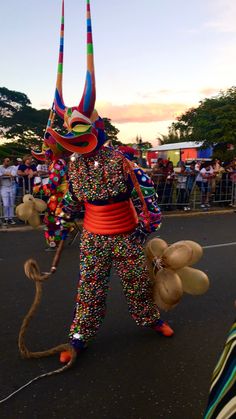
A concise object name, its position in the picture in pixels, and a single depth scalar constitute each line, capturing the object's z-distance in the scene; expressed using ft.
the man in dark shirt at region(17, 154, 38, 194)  31.91
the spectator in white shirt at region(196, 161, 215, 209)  40.37
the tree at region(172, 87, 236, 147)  49.65
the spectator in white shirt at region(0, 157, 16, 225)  30.68
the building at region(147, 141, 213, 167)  101.45
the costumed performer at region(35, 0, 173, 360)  9.18
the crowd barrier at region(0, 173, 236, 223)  37.70
